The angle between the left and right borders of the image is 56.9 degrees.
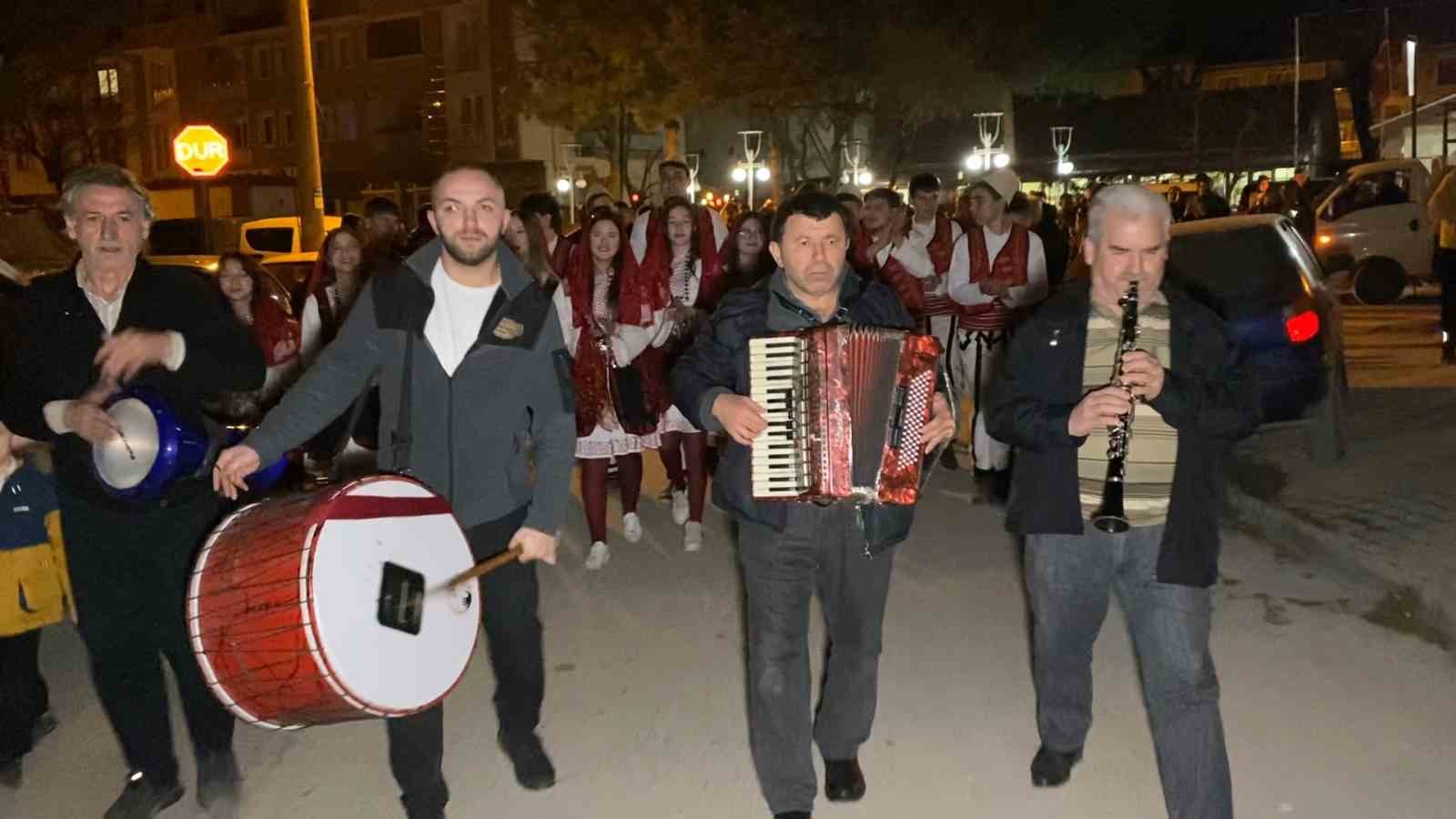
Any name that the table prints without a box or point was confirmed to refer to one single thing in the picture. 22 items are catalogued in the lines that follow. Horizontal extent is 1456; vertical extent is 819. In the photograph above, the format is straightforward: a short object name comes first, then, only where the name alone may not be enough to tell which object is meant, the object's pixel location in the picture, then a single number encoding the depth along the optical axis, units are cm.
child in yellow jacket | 470
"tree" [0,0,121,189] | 3847
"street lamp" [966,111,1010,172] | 3897
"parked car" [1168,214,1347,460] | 851
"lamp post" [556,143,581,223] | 4103
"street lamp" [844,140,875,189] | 4378
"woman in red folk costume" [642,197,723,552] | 788
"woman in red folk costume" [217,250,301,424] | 726
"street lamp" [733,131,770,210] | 4016
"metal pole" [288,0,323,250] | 1545
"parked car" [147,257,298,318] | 746
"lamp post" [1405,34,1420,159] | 2958
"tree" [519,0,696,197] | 3478
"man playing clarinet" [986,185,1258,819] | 379
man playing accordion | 405
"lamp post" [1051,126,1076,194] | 3975
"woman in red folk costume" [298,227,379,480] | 711
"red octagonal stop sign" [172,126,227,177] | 1795
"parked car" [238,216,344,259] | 2473
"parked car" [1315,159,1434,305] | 2014
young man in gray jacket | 403
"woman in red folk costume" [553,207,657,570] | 768
